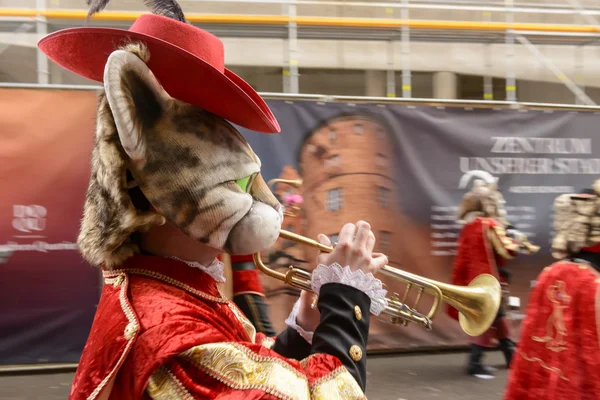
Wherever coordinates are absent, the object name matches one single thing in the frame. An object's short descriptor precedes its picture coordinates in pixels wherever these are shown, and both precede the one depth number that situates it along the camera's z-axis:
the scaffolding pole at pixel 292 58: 6.08
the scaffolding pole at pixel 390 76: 6.46
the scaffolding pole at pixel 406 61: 6.45
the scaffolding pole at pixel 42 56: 5.53
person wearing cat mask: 1.32
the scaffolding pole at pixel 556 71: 6.89
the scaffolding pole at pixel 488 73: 6.64
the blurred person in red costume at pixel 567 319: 2.81
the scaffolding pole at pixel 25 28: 5.66
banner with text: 5.34
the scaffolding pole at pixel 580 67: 7.06
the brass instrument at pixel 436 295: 1.96
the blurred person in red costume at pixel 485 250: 5.54
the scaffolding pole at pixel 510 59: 6.68
